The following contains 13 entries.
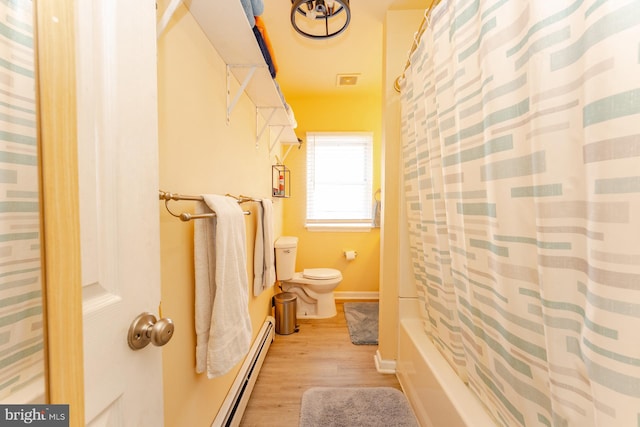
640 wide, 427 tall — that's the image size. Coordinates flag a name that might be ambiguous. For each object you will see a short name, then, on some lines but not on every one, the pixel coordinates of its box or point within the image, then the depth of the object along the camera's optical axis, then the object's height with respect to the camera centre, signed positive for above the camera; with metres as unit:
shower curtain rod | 1.13 +0.84
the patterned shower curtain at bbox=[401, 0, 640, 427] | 0.43 +0.01
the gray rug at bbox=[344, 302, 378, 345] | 2.24 -1.15
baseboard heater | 1.23 -0.99
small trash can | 2.33 -0.99
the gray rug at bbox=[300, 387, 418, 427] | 1.32 -1.11
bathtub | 0.88 -0.72
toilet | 2.51 -0.80
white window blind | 3.15 +0.32
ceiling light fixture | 1.35 +1.16
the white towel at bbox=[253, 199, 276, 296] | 1.81 -0.32
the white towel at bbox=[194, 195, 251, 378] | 0.98 -0.33
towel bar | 0.77 +0.03
